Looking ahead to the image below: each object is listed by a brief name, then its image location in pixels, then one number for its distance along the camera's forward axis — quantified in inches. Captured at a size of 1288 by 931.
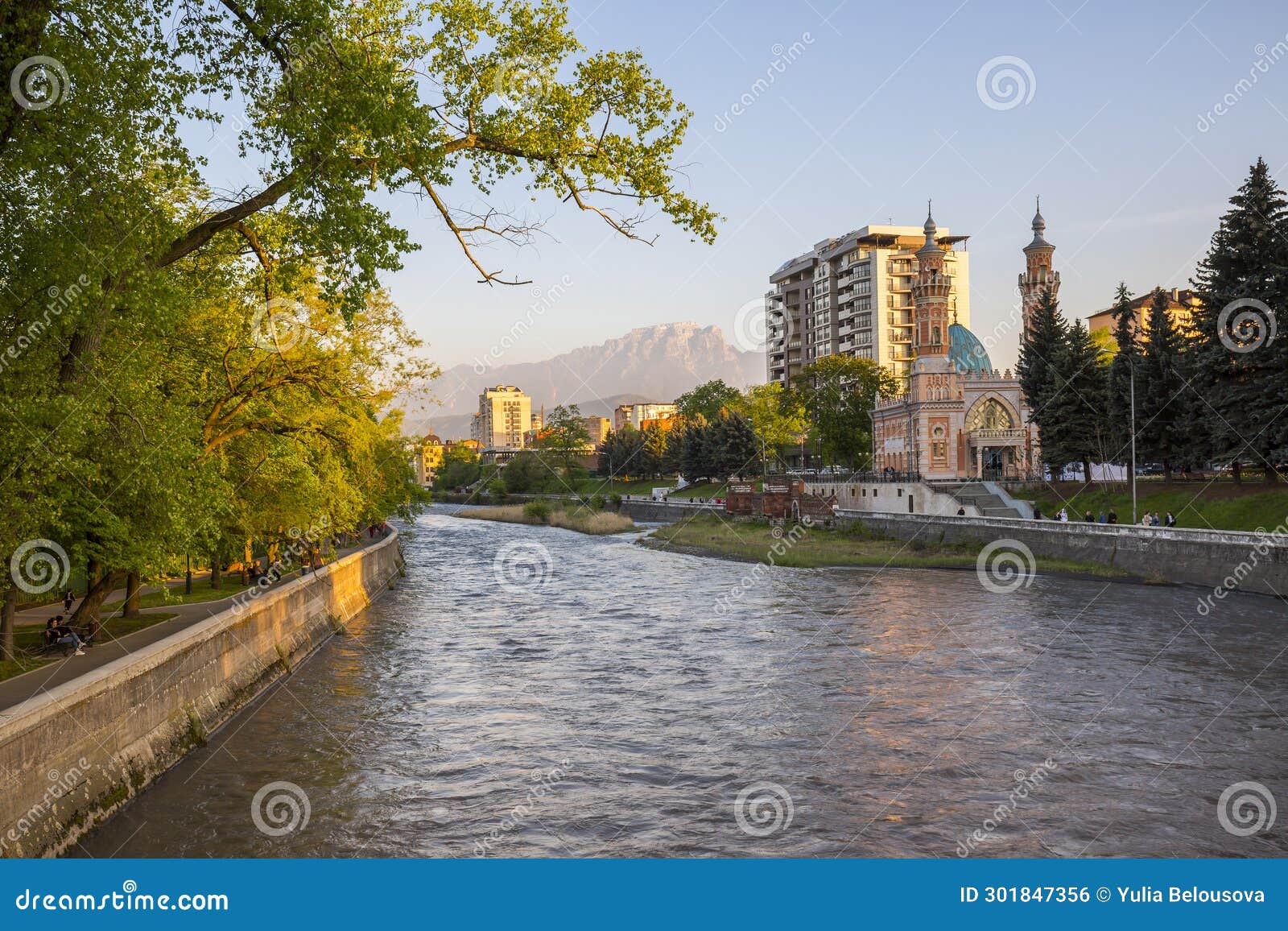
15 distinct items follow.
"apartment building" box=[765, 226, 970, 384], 5561.0
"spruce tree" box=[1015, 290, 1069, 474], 2596.0
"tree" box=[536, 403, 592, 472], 6023.6
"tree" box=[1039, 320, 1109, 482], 2519.7
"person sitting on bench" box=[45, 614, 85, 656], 816.9
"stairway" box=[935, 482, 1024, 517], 2567.7
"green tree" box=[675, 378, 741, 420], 5940.9
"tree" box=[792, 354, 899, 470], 4180.6
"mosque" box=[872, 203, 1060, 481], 3240.7
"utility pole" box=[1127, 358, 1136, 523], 1932.9
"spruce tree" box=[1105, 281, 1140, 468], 2306.8
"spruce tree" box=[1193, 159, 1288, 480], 1806.1
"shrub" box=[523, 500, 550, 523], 4456.2
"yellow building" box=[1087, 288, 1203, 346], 4565.0
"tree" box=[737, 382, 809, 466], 4168.3
